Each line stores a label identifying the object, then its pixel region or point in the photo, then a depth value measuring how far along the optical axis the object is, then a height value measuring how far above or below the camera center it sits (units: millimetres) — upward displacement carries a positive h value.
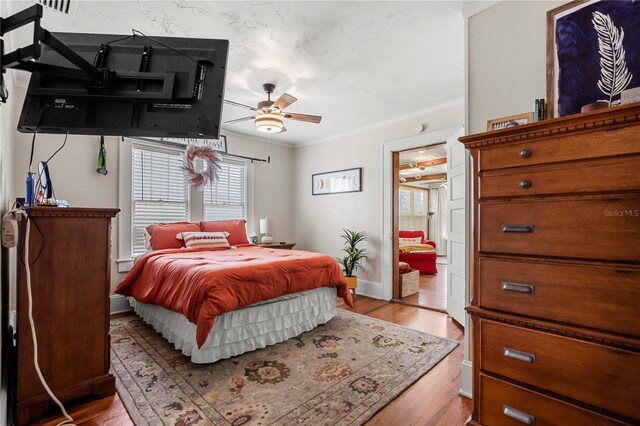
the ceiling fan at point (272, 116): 2947 +1046
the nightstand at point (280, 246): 4578 -432
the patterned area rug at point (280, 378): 1723 -1137
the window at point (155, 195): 3818 +327
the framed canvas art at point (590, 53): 1454 +879
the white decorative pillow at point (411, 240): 7359 -529
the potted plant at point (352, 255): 4414 -559
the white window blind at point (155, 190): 3930 +382
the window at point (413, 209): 9758 +351
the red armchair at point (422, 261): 6367 -909
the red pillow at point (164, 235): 3584 -216
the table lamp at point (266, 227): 4883 -148
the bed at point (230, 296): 2234 -674
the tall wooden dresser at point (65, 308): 1623 -538
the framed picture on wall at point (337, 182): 4742 +629
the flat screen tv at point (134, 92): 1127 +479
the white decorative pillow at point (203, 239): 3652 -278
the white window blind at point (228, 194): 4660 +393
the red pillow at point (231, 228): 4137 -148
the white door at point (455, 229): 3105 -105
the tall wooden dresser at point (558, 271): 1031 -203
